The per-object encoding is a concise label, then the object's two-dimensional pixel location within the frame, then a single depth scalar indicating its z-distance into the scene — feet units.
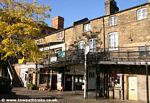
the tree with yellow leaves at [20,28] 38.55
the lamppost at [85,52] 49.64
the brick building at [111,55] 45.94
